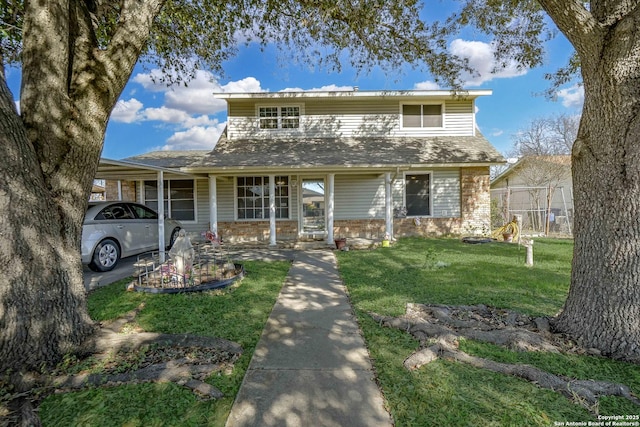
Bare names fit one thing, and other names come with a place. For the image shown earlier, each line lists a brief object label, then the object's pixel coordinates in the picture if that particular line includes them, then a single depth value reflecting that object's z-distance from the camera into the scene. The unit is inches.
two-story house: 471.5
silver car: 272.2
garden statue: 225.5
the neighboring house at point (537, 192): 582.6
